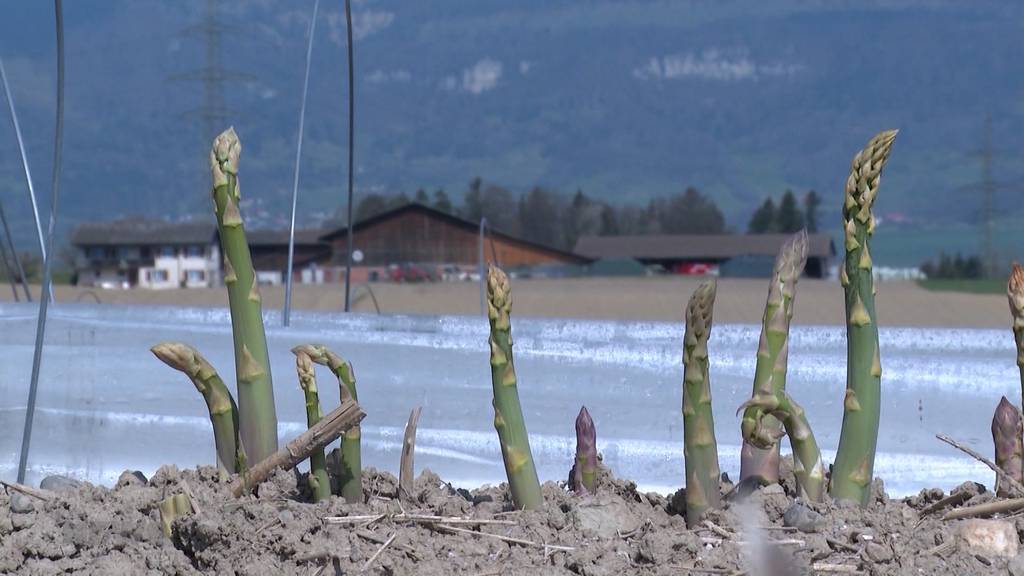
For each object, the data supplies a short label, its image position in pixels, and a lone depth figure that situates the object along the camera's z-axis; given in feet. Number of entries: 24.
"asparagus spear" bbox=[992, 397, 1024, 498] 16.89
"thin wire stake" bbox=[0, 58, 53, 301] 26.90
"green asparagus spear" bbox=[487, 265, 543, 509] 16.21
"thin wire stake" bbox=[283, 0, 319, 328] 27.58
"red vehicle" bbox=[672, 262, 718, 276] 448.65
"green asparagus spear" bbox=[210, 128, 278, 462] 16.53
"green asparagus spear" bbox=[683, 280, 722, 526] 15.81
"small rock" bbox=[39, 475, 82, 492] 17.92
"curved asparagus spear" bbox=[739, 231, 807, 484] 16.51
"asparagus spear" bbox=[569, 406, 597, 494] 16.78
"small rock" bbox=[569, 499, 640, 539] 15.57
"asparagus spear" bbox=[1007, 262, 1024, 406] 17.12
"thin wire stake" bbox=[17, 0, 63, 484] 19.63
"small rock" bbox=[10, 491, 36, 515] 16.55
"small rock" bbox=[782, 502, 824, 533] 15.23
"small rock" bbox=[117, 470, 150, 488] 17.76
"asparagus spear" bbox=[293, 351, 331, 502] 16.60
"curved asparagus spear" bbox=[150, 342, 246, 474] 16.72
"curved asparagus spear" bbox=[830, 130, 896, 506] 16.21
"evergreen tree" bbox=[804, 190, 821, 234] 615.32
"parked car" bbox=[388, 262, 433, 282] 351.25
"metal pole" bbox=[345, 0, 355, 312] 31.93
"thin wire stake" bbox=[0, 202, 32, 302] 33.37
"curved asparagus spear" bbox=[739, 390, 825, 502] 15.97
